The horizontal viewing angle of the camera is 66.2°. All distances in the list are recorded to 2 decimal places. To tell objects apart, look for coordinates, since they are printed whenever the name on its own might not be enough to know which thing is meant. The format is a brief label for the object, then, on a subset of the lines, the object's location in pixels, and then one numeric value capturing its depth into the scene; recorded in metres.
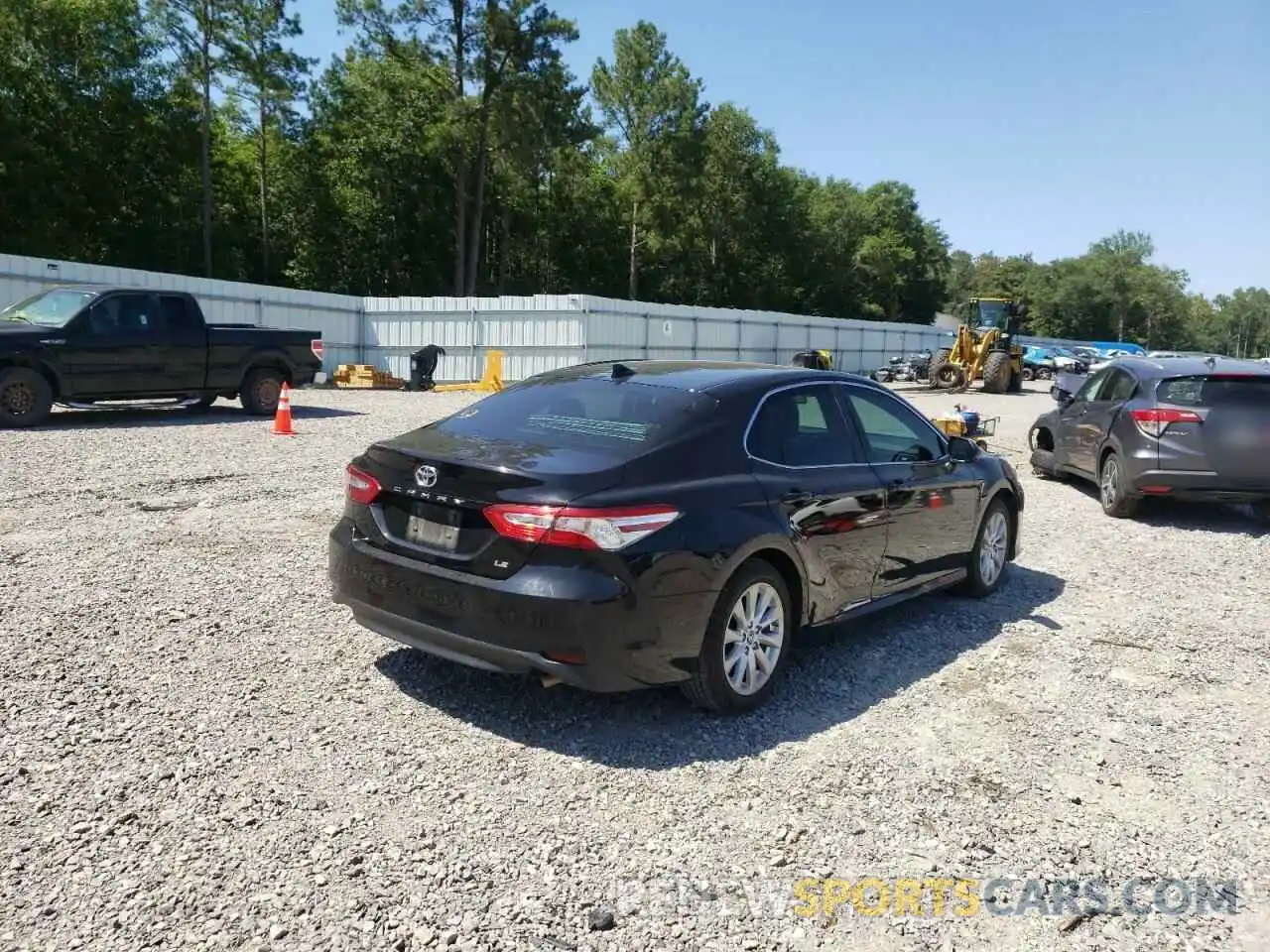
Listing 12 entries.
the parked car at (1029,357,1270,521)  8.92
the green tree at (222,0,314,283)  39.34
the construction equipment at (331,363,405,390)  24.47
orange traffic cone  13.00
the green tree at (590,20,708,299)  56.38
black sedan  3.84
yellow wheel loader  29.27
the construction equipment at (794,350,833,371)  24.45
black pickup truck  12.43
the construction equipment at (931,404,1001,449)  12.68
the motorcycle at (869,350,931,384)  33.53
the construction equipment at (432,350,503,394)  24.34
